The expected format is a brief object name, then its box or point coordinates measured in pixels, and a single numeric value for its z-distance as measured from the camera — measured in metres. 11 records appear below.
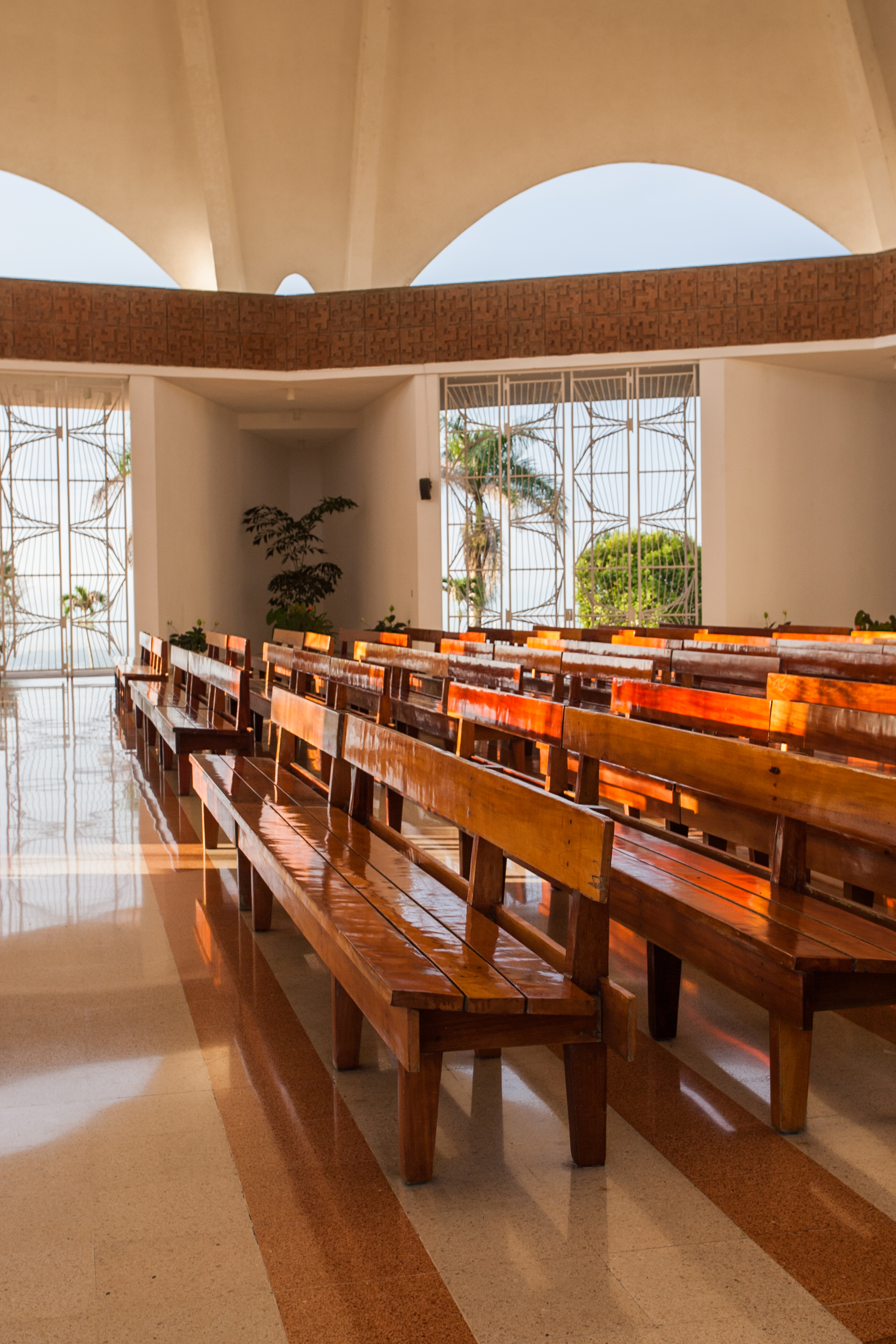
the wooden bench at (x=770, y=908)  1.97
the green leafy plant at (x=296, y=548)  15.16
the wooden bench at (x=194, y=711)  4.88
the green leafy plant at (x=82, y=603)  12.74
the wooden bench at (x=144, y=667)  7.82
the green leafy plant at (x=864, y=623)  11.66
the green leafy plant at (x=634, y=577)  12.07
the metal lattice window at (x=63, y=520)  12.46
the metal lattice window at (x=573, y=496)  12.02
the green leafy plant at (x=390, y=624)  11.70
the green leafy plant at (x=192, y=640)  12.71
